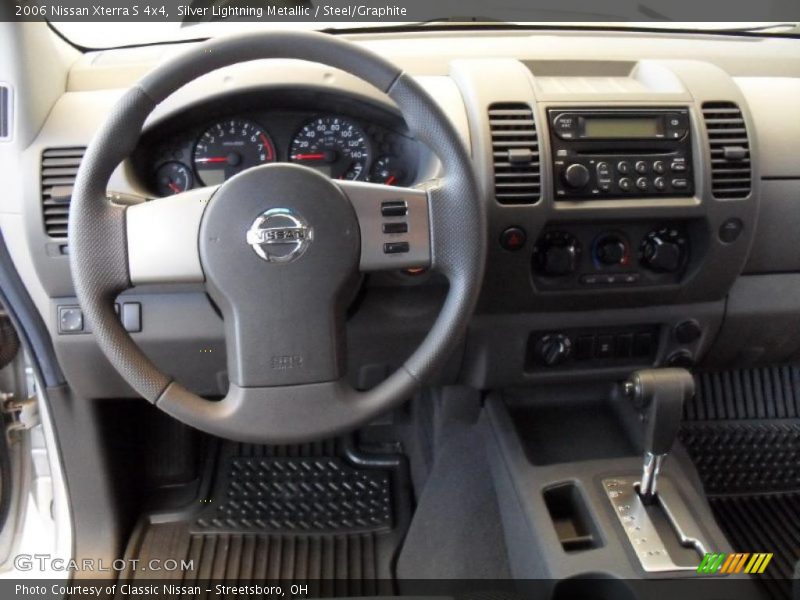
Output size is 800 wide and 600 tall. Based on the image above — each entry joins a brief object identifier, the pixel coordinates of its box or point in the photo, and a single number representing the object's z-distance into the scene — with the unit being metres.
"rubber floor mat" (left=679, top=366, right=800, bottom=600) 1.49
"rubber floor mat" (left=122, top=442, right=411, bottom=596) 1.44
